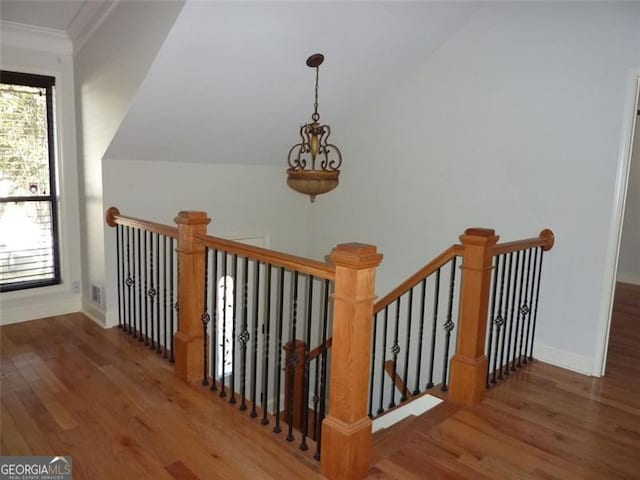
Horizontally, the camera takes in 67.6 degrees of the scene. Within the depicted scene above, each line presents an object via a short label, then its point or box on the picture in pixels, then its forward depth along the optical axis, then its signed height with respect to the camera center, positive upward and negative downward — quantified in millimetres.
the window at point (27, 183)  3885 -129
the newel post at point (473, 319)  2770 -798
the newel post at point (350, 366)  2004 -812
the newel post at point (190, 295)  2957 -764
